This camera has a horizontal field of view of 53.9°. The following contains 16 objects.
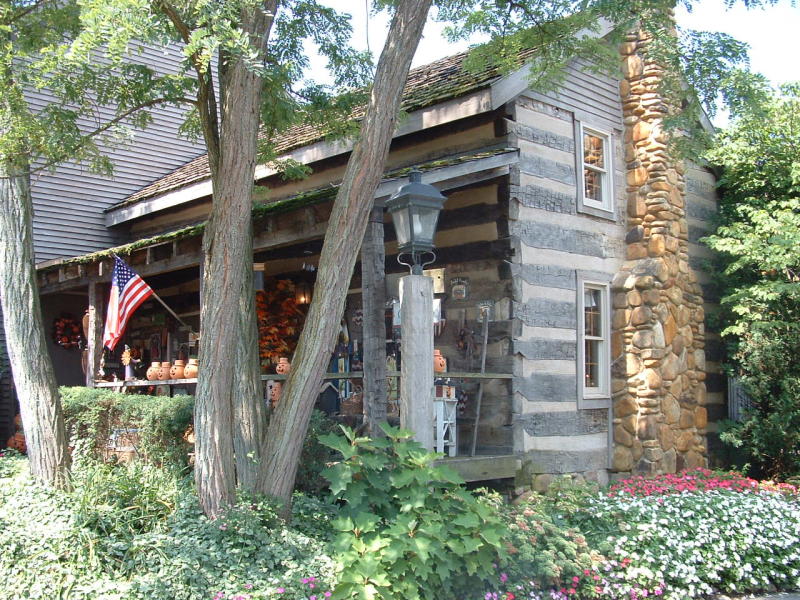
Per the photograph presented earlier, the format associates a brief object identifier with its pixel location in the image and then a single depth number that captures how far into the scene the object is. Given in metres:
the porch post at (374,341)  7.59
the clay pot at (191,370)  9.79
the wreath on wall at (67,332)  14.38
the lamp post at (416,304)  6.37
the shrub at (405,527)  5.32
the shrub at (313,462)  7.39
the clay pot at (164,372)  10.19
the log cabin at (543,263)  9.19
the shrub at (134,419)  8.10
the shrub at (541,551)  6.06
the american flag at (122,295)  9.93
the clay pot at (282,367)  9.76
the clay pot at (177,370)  10.12
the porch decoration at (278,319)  11.55
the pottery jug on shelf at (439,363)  8.73
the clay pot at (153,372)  10.28
